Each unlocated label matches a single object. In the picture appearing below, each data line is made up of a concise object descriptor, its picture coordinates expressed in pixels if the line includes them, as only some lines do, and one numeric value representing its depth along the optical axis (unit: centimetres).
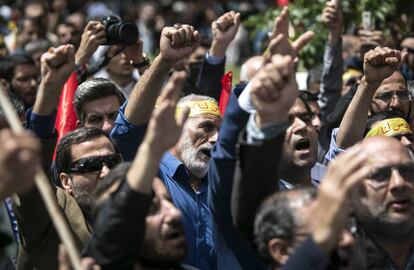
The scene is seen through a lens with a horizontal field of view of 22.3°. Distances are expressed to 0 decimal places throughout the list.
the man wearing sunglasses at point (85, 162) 535
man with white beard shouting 539
